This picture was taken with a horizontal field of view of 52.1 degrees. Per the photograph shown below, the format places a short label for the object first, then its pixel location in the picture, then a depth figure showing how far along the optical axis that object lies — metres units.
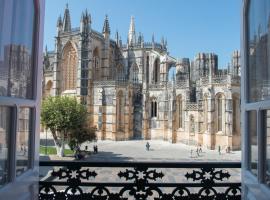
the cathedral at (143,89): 33.19
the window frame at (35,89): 2.28
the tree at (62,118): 26.05
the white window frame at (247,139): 1.94
